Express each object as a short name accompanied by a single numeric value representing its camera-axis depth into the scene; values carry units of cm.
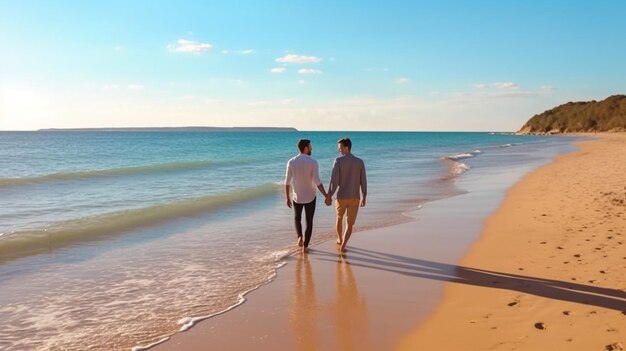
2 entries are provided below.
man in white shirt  807
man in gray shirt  791
